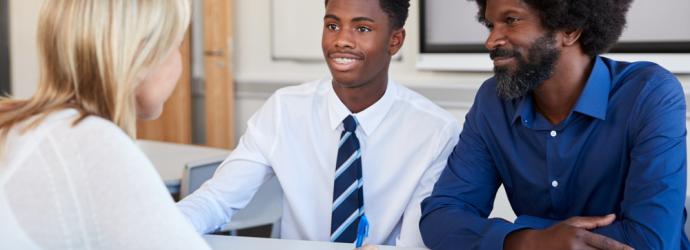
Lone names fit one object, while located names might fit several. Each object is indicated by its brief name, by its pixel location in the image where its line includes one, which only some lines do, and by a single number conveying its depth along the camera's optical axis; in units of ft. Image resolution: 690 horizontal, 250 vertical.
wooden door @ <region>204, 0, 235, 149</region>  18.53
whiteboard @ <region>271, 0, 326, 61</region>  17.66
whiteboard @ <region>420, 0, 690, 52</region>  13.24
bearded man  5.03
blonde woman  3.39
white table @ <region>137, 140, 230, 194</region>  9.50
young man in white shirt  6.59
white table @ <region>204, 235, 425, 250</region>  5.31
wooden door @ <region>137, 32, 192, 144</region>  18.90
